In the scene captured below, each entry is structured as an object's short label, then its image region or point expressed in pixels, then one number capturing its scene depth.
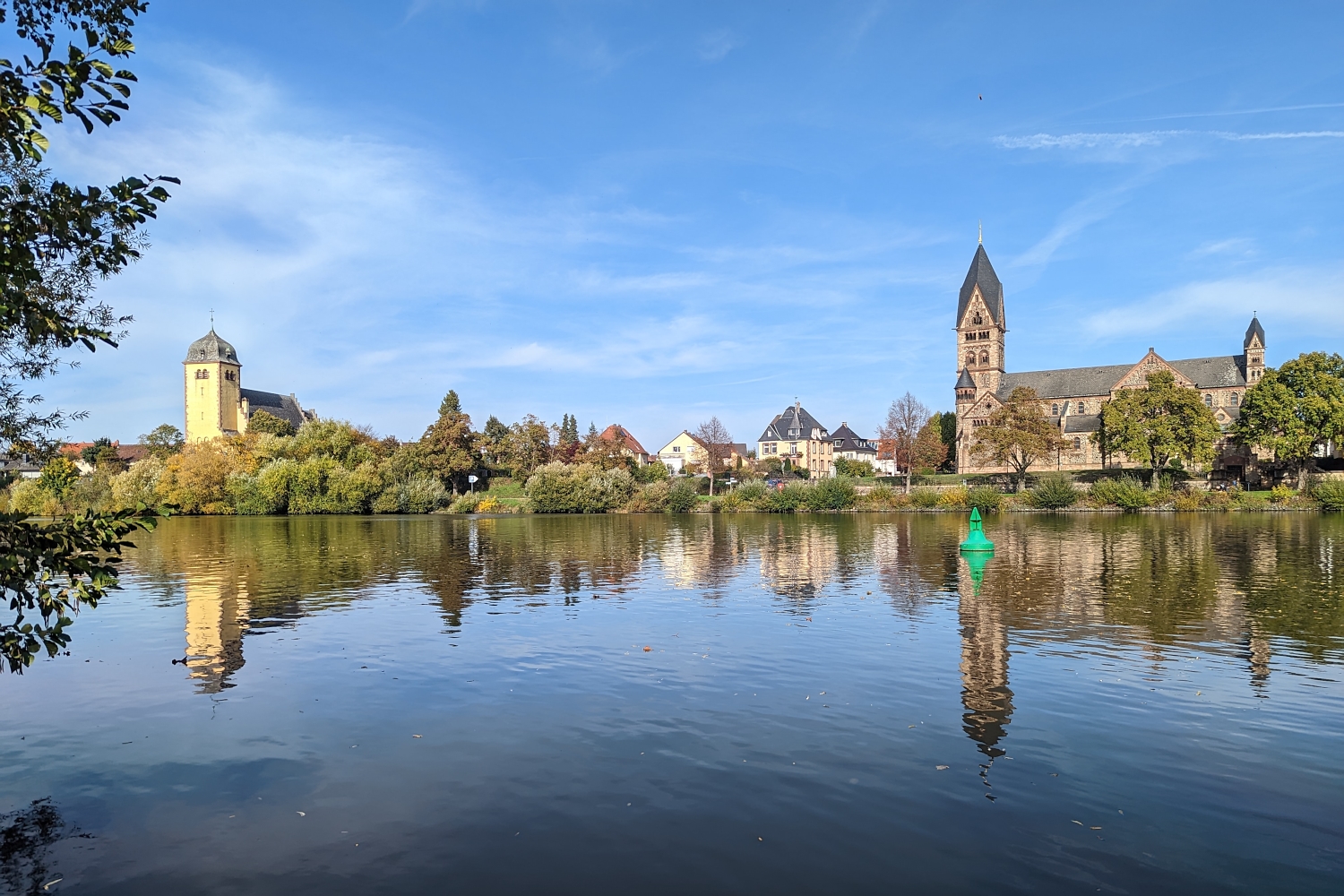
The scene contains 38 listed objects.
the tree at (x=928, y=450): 121.25
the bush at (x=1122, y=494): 69.38
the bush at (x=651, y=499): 84.38
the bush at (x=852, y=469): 107.68
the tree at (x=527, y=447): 106.31
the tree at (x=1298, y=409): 74.69
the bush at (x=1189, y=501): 68.50
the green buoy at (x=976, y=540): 32.62
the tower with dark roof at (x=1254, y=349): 107.44
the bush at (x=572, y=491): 85.44
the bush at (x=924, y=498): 77.42
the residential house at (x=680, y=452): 156.12
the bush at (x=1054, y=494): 70.62
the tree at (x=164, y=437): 114.00
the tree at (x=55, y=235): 6.06
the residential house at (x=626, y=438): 139.07
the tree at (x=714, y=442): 116.50
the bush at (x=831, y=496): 78.81
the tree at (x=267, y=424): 113.31
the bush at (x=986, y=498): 70.50
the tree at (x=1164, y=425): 81.25
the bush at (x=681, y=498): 82.94
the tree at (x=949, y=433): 138.00
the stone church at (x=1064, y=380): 108.06
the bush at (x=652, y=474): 93.00
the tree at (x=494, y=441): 106.31
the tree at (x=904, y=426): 120.19
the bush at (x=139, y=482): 77.06
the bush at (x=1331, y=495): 64.44
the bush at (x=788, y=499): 79.50
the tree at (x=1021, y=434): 86.81
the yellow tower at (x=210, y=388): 128.75
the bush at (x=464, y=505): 87.25
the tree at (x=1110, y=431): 84.50
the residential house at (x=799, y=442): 147.25
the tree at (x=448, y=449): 96.44
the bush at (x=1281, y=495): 69.23
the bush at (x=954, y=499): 75.81
